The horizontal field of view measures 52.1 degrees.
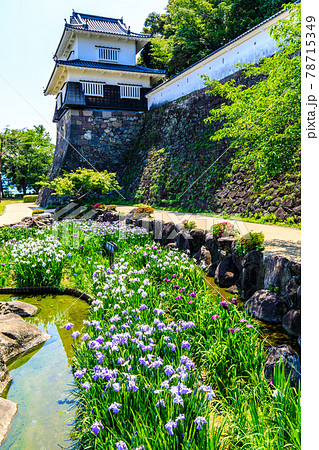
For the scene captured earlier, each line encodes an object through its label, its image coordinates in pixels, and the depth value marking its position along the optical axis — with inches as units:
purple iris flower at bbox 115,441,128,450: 79.0
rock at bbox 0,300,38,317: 217.9
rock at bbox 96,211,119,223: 465.8
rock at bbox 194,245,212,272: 280.3
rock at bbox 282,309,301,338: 161.8
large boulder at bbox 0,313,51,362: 168.9
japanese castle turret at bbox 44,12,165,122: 797.9
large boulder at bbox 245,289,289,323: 178.1
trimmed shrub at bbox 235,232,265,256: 223.9
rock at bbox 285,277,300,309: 173.1
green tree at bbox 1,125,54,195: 1301.7
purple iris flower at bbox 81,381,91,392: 103.3
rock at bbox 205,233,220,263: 279.0
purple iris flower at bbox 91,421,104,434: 86.5
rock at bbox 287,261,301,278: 178.7
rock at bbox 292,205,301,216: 323.9
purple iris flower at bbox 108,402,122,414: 89.2
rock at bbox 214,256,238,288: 242.1
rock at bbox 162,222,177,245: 336.5
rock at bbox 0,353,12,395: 142.6
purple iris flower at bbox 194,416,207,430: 82.3
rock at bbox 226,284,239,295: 225.6
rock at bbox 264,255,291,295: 189.8
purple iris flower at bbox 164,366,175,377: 97.7
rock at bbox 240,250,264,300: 214.7
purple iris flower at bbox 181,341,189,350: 111.6
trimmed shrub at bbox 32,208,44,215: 609.4
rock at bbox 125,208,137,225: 408.6
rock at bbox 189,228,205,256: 300.2
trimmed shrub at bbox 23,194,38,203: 1120.8
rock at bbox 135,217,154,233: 370.3
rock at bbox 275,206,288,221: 339.3
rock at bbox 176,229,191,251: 303.9
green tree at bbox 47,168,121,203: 617.0
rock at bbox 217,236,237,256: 251.3
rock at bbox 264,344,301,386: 115.7
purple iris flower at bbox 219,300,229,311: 148.2
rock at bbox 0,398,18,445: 116.6
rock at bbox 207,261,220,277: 270.8
